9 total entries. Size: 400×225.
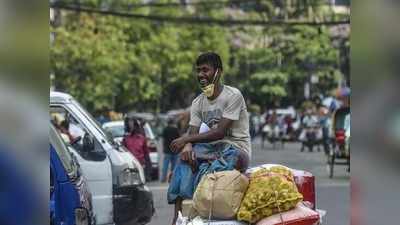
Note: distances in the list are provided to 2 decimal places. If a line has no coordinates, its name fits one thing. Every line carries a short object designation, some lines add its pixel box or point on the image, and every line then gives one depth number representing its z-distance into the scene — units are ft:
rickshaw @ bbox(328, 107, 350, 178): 97.52
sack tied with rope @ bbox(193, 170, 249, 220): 26.50
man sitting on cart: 28.87
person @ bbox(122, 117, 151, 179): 81.23
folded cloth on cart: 26.52
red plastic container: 30.76
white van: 46.05
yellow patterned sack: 26.38
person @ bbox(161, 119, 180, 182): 91.44
